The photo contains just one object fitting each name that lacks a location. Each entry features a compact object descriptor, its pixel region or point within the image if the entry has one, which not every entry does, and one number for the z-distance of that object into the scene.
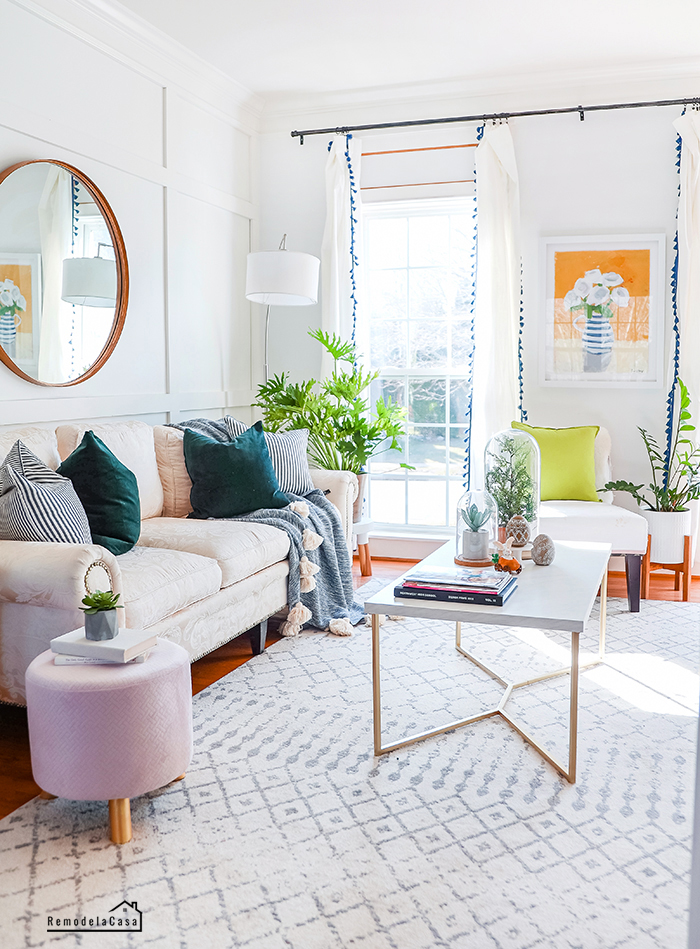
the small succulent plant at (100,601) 2.08
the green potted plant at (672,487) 4.29
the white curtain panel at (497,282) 4.71
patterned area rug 1.71
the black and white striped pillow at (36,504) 2.56
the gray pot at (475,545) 2.78
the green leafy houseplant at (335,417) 4.62
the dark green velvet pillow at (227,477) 3.66
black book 2.33
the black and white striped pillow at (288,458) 3.96
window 5.05
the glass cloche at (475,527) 2.78
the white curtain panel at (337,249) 5.03
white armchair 3.99
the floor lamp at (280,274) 4.43
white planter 4.29
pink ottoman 1.97
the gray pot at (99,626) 2.08
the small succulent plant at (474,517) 2.79
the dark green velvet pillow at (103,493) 2.99
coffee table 2.25
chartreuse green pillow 4.37
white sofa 2.37
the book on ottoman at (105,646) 2.02
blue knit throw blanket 3.58
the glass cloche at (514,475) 3.04
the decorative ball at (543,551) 2.80
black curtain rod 4.44
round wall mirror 3.25
